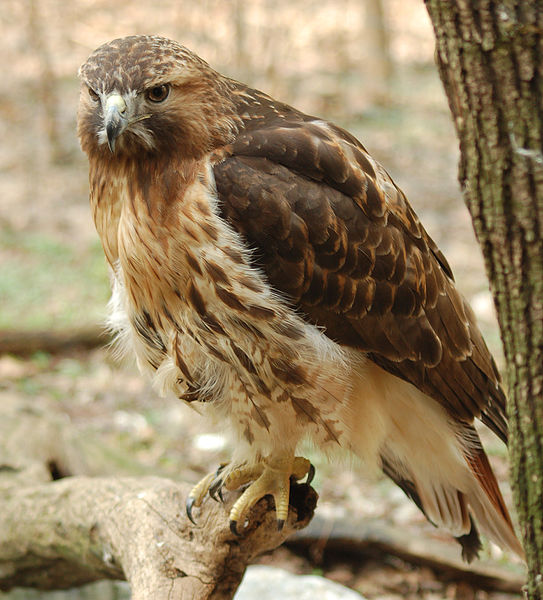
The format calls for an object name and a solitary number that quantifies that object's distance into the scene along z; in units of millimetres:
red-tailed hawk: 5102
